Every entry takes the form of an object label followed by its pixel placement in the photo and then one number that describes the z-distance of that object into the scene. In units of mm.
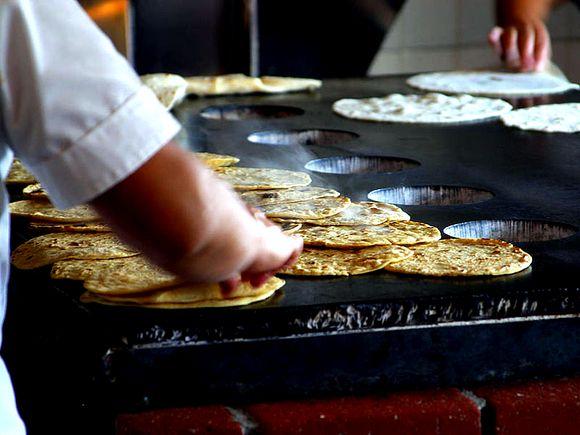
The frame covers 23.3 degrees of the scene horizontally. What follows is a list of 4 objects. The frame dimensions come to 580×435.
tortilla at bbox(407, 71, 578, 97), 2462
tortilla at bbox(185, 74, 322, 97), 2558
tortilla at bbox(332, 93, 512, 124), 2198
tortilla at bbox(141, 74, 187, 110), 2347
